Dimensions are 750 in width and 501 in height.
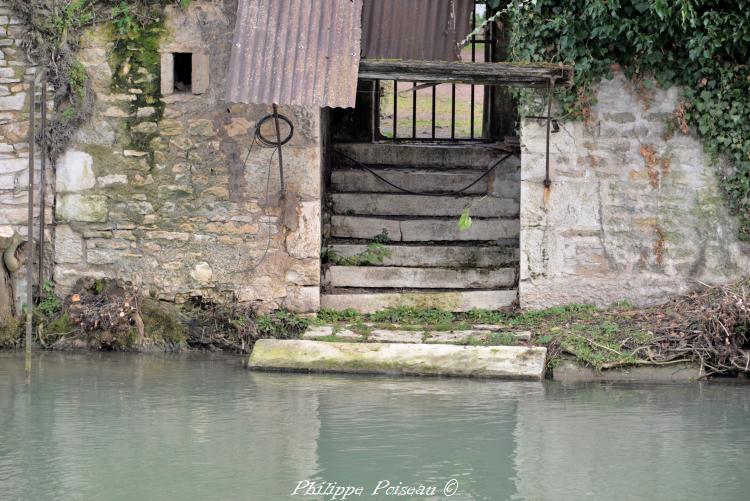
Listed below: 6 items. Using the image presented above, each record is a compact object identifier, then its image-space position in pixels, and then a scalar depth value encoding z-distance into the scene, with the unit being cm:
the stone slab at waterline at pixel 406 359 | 1610
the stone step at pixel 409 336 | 1694
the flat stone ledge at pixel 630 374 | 1601
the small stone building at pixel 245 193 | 1777
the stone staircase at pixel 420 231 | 1872
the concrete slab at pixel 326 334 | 1710
